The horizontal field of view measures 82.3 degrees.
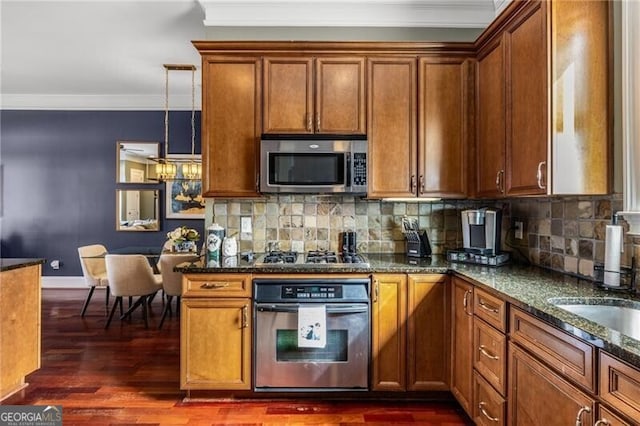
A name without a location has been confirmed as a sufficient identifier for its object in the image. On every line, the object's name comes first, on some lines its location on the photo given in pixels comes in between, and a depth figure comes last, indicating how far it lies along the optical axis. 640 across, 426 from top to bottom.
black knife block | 2.75
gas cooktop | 2.37
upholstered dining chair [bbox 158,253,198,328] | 3.68
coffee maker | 2.48
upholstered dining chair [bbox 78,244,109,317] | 4.18
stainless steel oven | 2.29
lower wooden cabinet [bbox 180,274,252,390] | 2.30
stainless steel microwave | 2.54
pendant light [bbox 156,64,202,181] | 4.34
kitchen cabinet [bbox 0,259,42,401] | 2.34
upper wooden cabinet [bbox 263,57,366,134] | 2.63
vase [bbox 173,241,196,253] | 4.21
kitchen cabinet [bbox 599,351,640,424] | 0.99
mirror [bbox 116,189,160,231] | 5.57
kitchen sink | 1.54
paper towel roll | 1.72
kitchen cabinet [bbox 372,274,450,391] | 2.31
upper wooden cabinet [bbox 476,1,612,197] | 1.79
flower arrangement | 4.22
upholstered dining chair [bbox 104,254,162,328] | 3.73
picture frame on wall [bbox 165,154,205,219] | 5.61
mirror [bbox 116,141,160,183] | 5.57
